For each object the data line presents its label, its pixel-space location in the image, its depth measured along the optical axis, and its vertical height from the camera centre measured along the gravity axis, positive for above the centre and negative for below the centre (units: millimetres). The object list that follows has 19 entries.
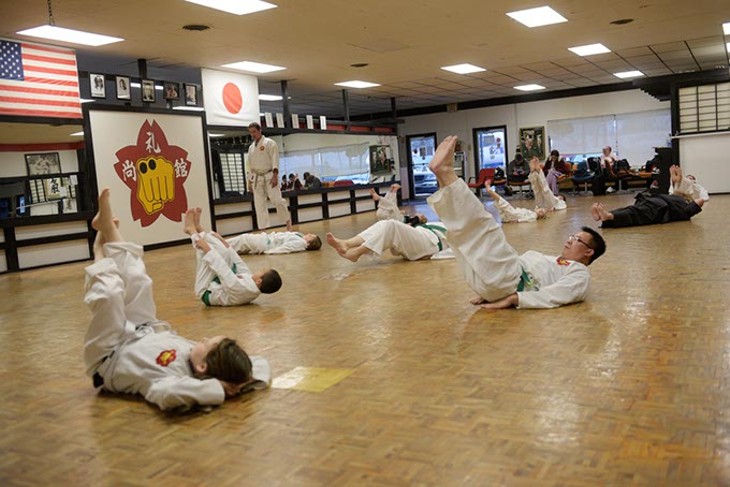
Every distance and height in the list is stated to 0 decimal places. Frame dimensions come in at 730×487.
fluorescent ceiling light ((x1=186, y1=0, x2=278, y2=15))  7111 +2054
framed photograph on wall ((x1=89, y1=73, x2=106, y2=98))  8867 +1561
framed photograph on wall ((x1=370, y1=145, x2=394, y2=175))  17250 +511
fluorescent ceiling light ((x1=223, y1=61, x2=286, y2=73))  10727 +2060
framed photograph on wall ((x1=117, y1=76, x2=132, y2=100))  9297 +1558
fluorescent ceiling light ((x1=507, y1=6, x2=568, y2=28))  8758 +2097
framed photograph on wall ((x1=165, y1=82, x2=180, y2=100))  10141 +1608
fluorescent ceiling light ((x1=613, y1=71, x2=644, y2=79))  15844 +2133
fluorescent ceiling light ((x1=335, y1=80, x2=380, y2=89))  13852 +2093
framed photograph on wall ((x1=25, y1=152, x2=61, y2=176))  11234 +671
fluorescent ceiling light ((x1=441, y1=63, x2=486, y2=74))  12909 +2120
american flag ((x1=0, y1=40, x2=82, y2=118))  7695 +1516
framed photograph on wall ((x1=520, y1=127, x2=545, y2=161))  19125 +739
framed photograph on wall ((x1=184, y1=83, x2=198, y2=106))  10500 +1588
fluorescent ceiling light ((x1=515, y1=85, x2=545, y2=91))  17191 +2151
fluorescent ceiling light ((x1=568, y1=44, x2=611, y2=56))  11828 +2120
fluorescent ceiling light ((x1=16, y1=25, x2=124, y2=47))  7543 +2015
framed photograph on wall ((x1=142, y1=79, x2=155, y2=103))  9672 +1557
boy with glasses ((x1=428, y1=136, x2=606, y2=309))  3611 -532
